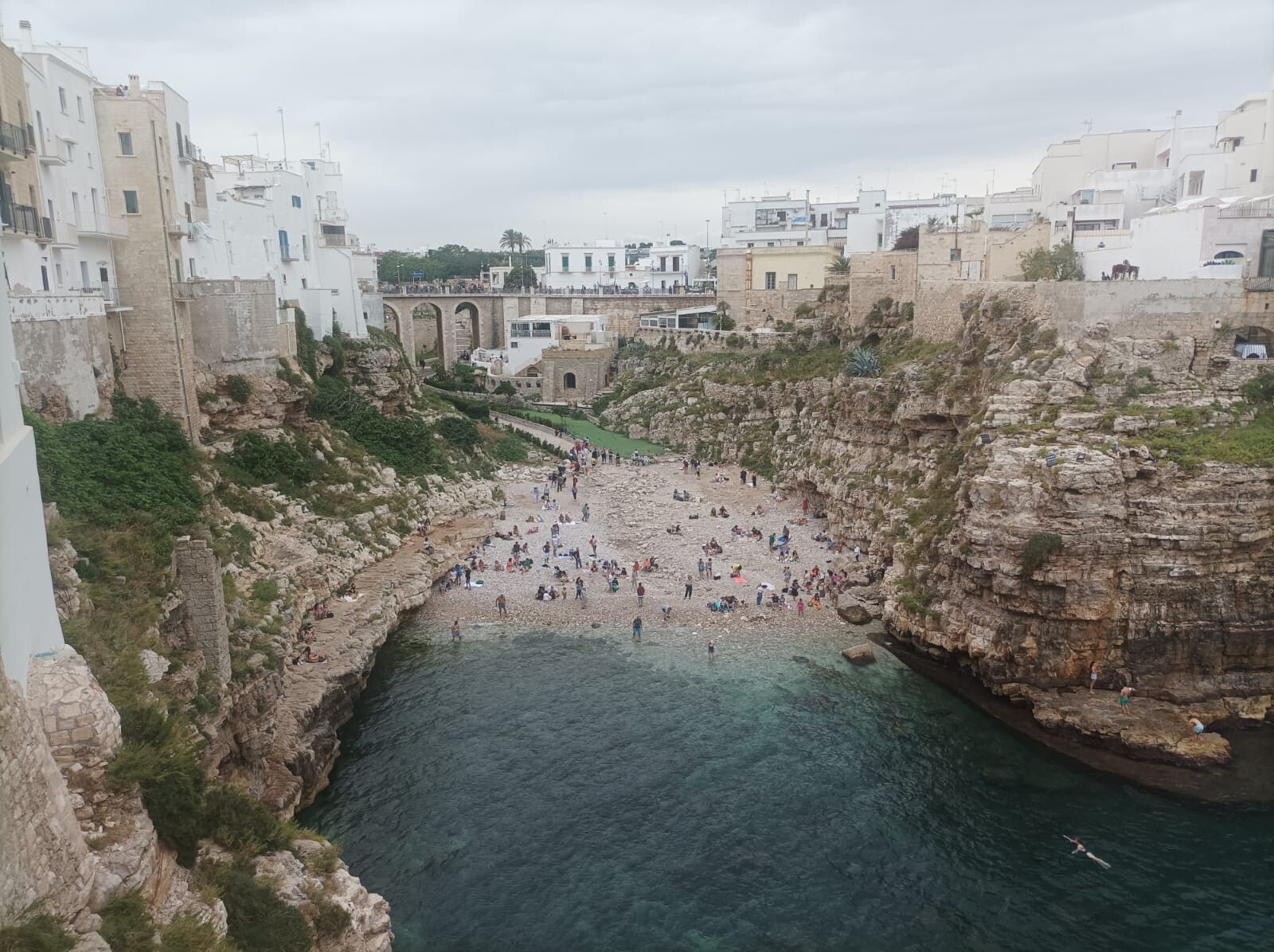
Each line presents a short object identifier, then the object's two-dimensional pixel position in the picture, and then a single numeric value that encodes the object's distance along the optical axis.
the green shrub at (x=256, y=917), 13.17
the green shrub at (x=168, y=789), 12.38
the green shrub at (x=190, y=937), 11.25
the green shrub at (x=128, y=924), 10.46
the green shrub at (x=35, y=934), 8.78
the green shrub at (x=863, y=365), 46.22
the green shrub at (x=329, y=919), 14.52
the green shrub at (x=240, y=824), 15.04
